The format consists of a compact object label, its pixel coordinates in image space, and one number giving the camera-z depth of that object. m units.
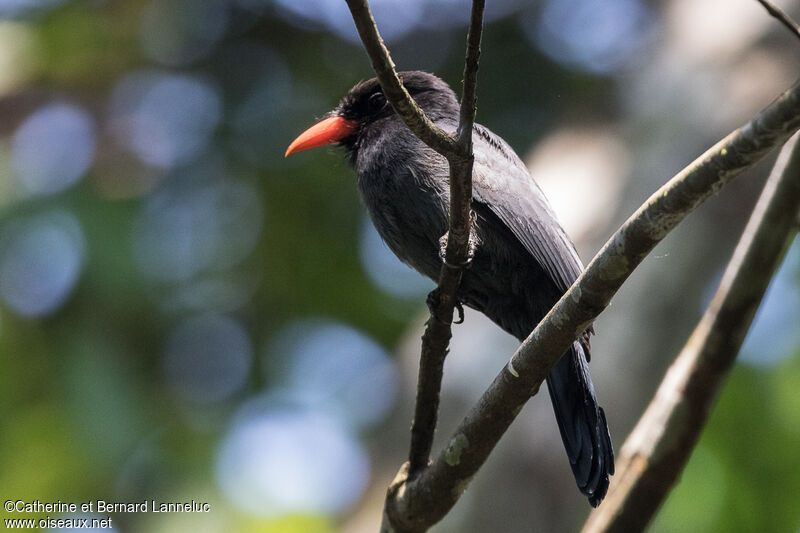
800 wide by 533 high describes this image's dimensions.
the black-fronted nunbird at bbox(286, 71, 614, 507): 6.72
